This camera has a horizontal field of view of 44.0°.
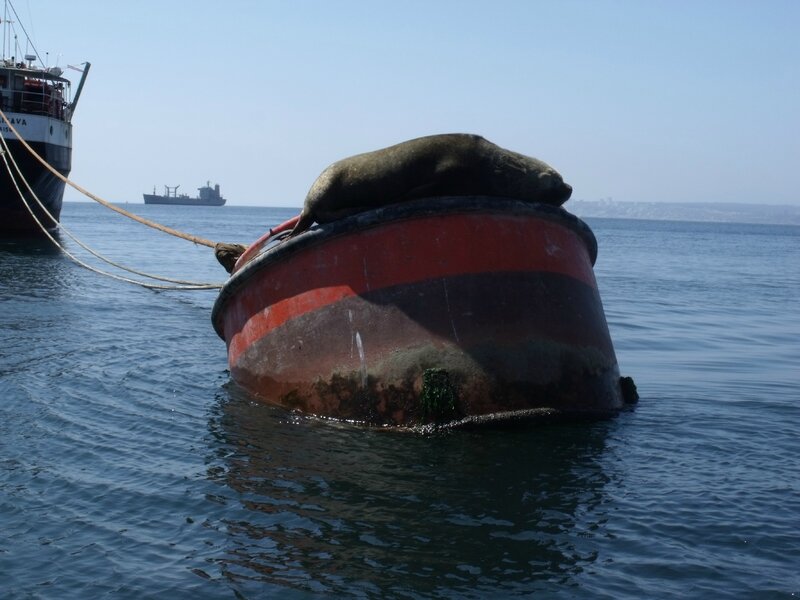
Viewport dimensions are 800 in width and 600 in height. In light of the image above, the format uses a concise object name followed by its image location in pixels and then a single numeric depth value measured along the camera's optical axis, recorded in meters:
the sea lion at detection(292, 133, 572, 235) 7.61
